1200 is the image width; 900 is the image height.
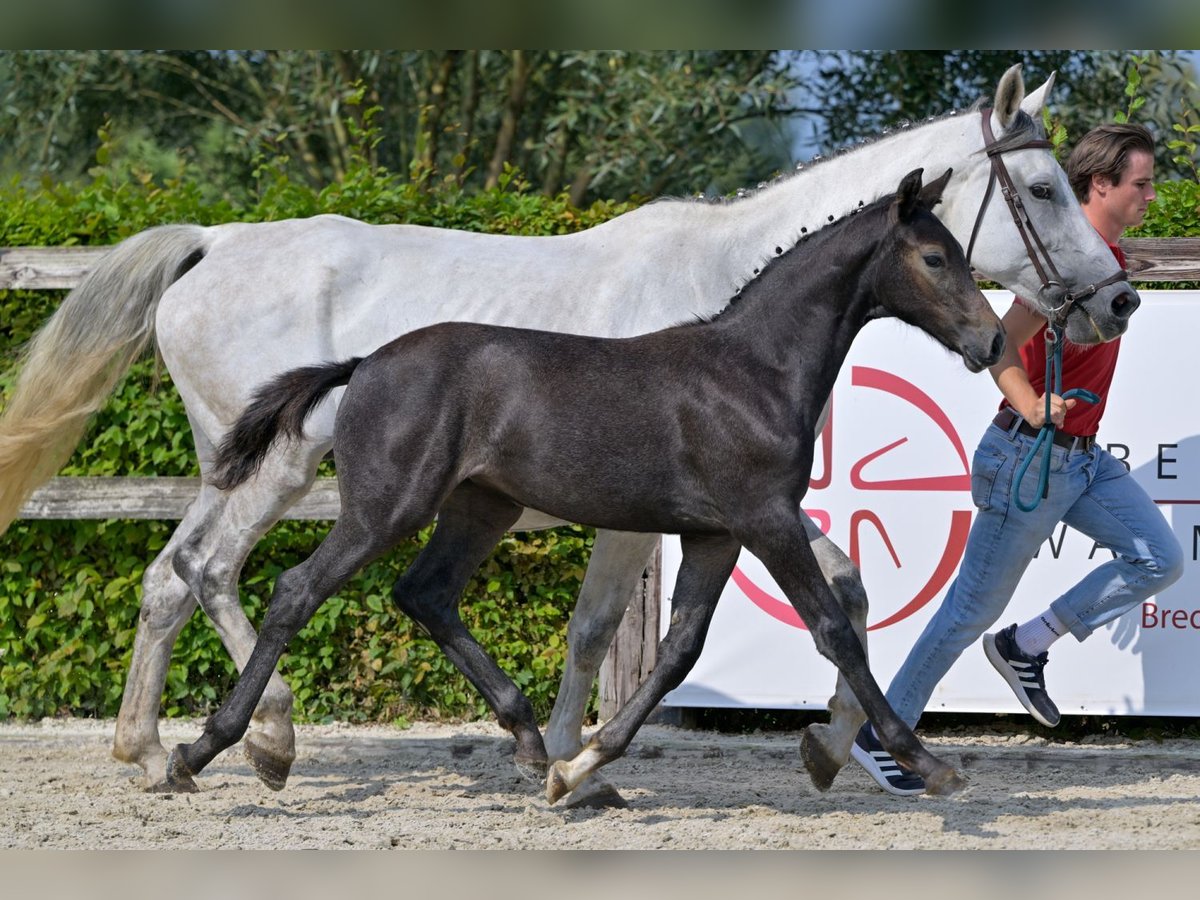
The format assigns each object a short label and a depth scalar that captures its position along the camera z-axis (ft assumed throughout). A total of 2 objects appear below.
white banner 35.42
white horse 27.63
